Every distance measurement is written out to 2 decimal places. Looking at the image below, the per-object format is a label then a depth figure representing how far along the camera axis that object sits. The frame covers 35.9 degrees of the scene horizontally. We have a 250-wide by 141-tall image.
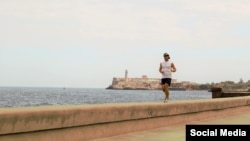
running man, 10.79
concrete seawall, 5.55
